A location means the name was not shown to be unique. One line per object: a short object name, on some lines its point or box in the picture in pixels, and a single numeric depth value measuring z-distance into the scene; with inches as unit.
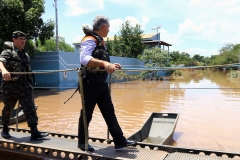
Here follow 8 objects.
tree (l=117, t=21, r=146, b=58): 1147.9
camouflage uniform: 154.6
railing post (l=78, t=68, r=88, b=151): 120.7
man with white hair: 118.8
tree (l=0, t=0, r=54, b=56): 521.3
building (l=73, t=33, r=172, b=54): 1332.4
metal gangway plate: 126.4
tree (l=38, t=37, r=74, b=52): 1804.9
